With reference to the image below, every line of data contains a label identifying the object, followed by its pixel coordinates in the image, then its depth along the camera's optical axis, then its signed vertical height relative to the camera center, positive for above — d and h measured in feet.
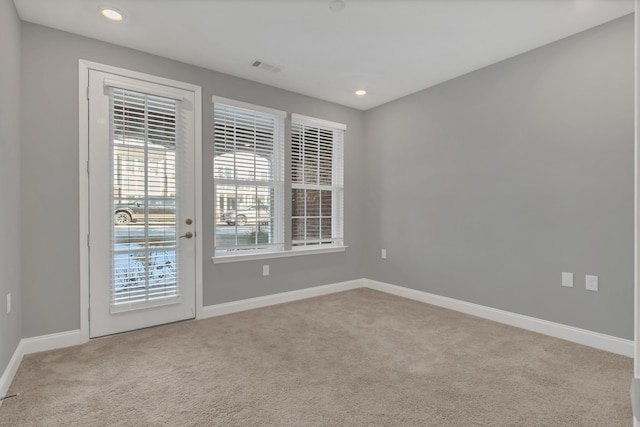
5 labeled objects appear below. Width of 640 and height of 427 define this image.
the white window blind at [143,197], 9.82 +0.54
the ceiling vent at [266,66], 11.07 +5.07
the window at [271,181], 11.91 +1.34
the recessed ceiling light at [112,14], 8.15 +5.06
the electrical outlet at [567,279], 9.48 -1.88
